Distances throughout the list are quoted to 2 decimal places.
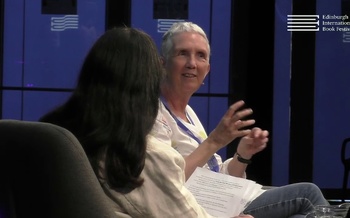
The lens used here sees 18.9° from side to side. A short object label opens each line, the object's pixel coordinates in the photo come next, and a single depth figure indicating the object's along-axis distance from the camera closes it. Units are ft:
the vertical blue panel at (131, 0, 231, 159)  29.01
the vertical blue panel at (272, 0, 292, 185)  28.86
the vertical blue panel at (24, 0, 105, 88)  29.50
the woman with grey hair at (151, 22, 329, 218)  12.21
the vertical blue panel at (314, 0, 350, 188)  29.16
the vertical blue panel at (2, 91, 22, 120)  29.61
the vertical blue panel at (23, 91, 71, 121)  29.48
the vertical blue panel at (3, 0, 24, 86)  29.35
